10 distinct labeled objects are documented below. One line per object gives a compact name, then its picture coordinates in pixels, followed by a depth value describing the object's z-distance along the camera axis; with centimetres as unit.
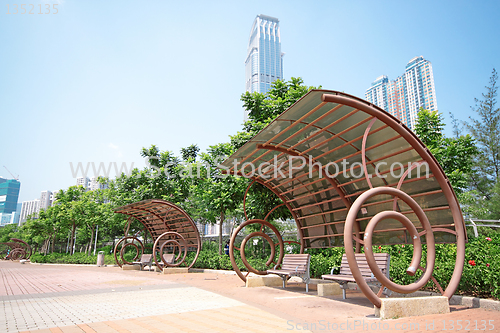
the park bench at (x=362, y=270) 636
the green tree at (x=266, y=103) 1392
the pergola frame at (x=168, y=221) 1596
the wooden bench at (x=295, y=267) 862
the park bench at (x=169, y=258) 1614
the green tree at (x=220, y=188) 1513
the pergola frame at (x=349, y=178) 573
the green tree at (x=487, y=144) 3017
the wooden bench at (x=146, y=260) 1719
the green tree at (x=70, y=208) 2972
